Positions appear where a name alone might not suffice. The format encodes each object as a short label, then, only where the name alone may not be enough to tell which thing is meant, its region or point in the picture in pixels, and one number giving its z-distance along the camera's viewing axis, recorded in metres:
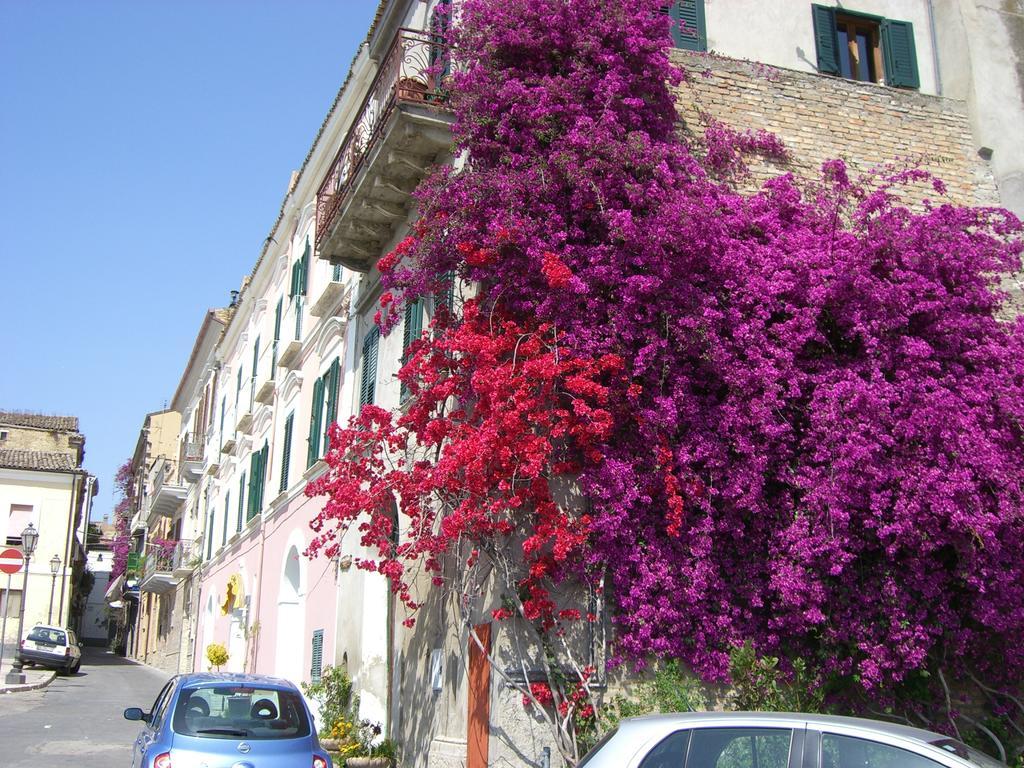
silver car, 5.38
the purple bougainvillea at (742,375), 10.33
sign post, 21.13
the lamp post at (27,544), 25.33
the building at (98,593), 74.12
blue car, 8.30
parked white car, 28.69
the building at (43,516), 42.00
